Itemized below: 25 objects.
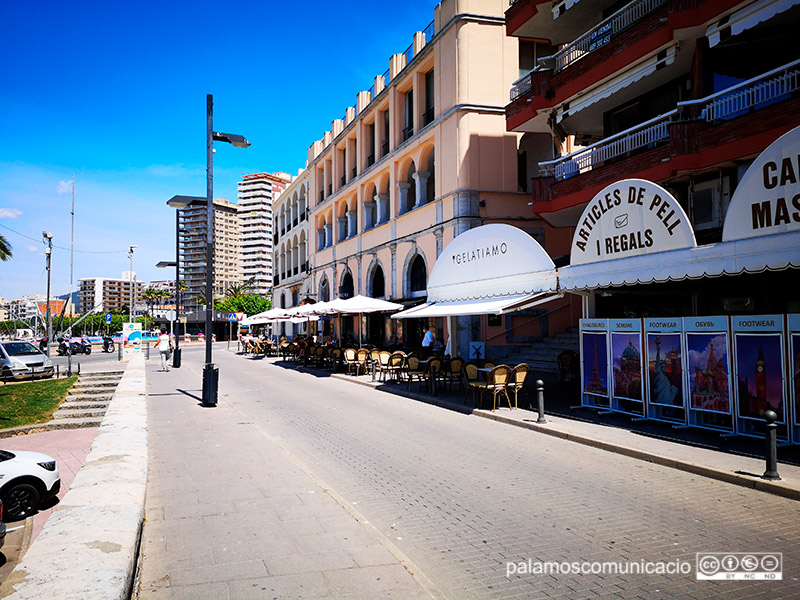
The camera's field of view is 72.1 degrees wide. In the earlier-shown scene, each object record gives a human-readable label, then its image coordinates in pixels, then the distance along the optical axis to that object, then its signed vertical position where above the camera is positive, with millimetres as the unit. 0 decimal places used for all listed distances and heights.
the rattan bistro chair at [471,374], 13802 -1220
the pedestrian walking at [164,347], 25250 -822
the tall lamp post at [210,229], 14094 +2574
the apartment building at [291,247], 50281 +8032
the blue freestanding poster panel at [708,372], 9375 -865
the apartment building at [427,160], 24359 +8534
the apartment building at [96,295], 187975 +12028
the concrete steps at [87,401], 12648 -1995
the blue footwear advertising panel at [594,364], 11938 -877
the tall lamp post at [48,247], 36125 +5585
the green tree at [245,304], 106188 +4726
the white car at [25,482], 6434 -1816
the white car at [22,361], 21422 -1241
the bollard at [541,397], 10867 -1441
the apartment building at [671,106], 11898 +5809
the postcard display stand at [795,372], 8352 -758
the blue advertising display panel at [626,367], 11078 -878
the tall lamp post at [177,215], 16344 +3782
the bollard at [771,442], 6809 -1489
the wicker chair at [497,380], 12680 -1261
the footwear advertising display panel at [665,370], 10227 -882
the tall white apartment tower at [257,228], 153625 +28040
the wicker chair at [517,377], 12992 -1229
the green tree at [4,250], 23369 +3479
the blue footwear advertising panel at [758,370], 8602 -763
